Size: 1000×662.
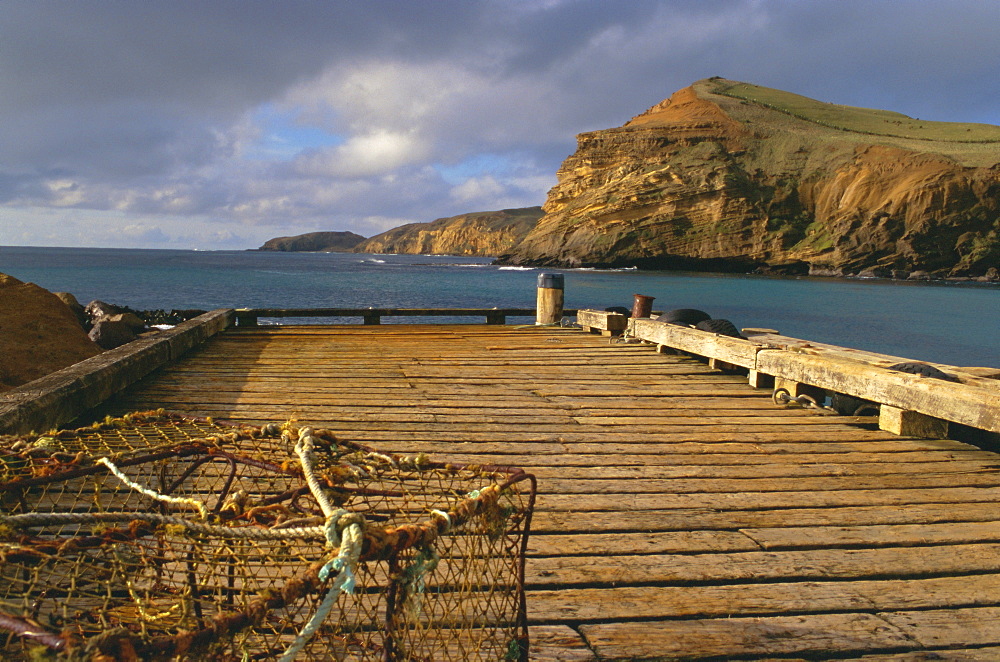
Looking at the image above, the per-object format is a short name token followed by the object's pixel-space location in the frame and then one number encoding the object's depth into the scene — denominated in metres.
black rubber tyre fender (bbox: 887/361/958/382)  5.67
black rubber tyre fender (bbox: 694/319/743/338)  9.16
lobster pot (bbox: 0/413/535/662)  1.25
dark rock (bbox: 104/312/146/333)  12.23
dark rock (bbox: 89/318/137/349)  11.43
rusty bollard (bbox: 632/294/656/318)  10.71
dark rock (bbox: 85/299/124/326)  13.98
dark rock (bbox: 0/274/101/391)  7.20
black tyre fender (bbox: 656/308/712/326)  9.98
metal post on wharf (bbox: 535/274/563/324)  11.78
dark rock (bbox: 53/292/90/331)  13.62
